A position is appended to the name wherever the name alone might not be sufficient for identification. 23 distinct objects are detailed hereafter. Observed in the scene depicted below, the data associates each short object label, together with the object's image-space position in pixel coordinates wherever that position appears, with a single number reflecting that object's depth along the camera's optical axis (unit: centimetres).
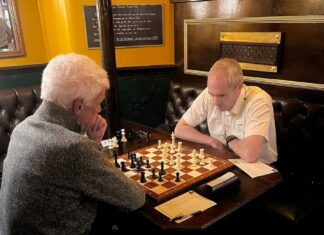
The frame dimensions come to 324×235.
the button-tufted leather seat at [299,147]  232
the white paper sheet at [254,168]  177
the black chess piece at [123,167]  187
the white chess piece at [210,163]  186
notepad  140
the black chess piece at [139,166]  187
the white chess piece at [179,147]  213
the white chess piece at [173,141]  221
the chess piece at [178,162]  189
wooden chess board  162
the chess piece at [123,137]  239
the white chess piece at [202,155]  196
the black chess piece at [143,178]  172
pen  136
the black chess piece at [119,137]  232
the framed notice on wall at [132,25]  338
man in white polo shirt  208
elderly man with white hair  120
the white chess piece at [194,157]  198
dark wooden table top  134
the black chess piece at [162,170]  179
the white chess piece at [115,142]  227
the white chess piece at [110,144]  225
